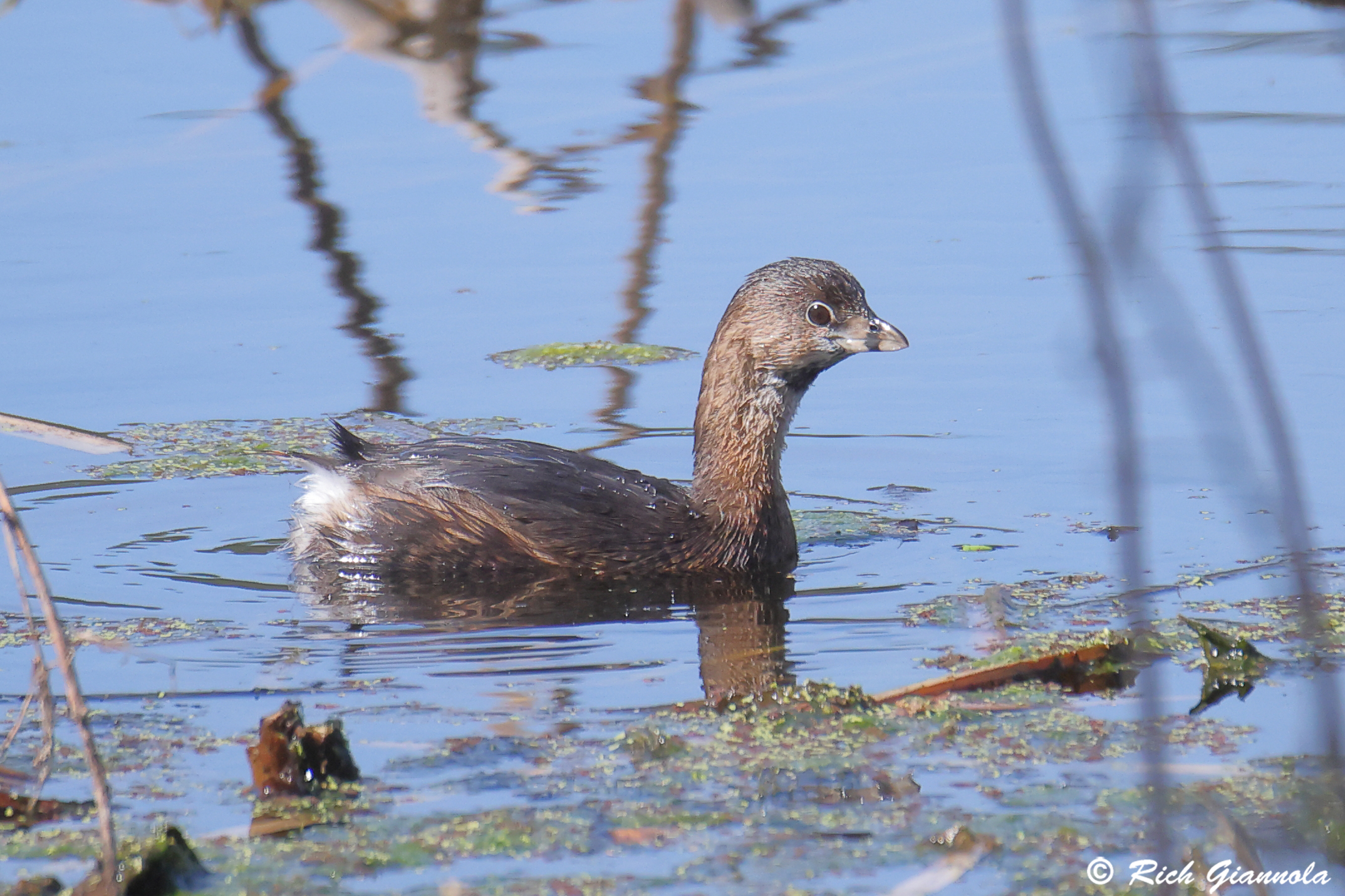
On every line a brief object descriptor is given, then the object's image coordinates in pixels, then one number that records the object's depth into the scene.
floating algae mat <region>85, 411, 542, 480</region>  14.91
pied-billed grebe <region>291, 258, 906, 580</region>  12.87
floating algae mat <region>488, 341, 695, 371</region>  17.39
